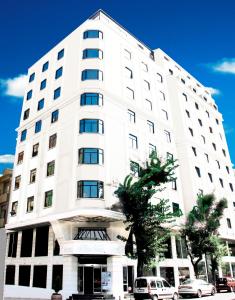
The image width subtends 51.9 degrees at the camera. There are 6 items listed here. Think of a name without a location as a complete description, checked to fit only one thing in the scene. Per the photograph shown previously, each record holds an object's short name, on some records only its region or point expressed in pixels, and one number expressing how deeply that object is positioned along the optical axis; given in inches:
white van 681.5
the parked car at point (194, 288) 791.2
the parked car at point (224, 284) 974.6
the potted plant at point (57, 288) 685.7
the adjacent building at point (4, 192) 1122.9
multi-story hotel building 785.9
